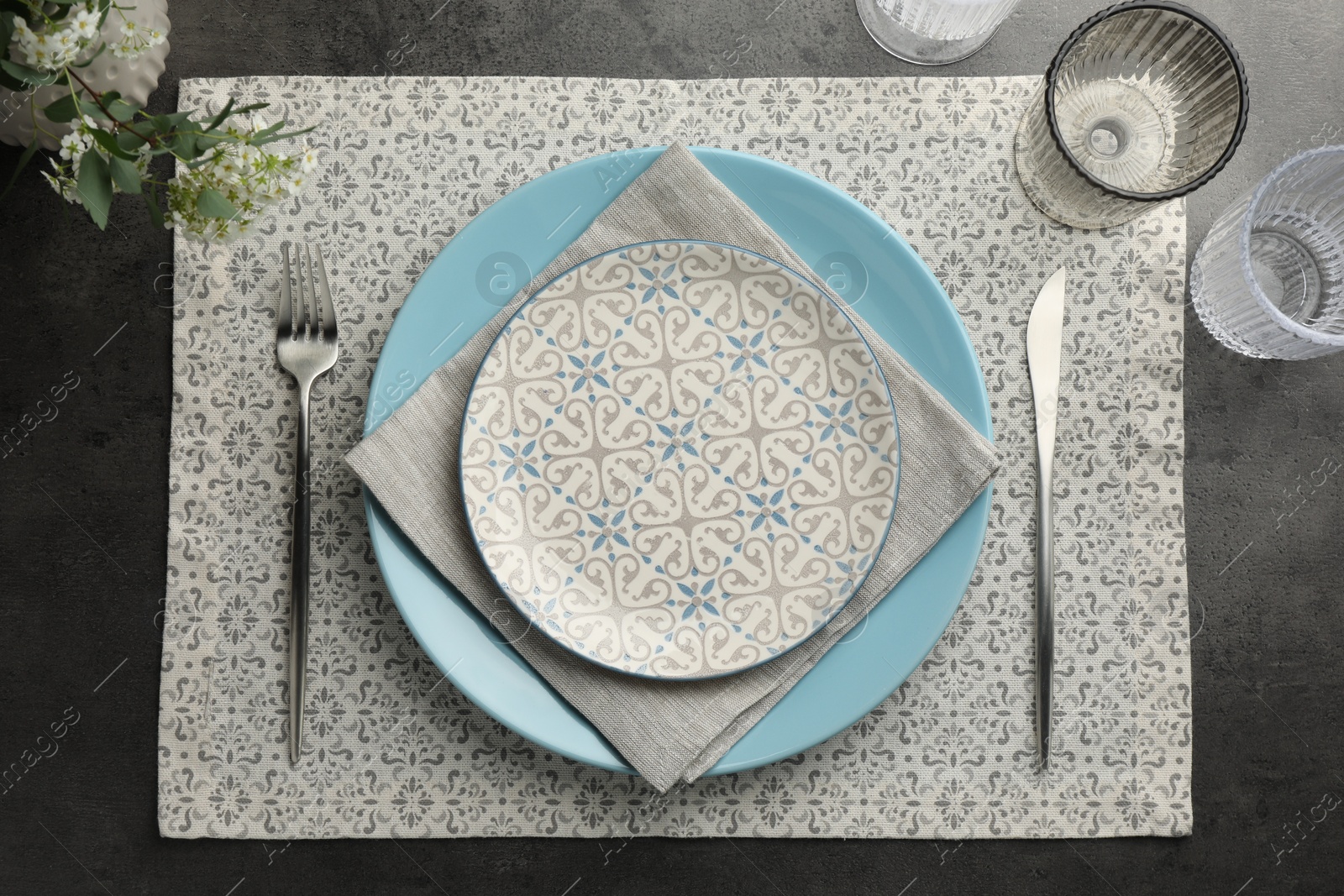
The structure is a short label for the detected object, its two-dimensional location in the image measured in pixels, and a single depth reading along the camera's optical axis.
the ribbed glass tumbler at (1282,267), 0.83
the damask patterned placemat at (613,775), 0.86
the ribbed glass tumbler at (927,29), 0.88
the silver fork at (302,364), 0.84
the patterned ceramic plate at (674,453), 0.74
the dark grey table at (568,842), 0.89
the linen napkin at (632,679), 0.73
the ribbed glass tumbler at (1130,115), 0.81
